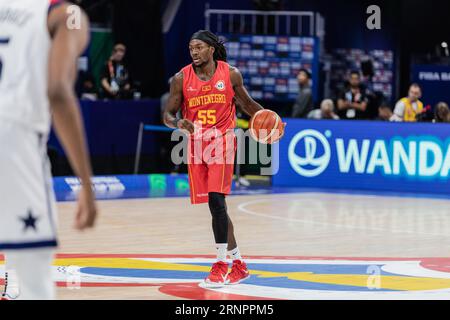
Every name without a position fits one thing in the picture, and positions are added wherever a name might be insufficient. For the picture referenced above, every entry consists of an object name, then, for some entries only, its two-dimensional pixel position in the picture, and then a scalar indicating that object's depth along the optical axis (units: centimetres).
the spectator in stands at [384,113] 1972
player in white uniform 468
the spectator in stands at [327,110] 1912
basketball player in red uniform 925
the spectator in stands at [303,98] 2003
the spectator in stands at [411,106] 1920
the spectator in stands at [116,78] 2011
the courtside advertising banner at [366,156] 1764
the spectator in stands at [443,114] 1803
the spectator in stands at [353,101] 1997
